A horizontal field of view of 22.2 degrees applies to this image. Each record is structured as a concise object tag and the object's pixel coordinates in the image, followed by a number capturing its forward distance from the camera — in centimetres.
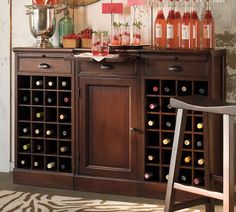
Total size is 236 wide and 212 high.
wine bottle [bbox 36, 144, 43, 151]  490
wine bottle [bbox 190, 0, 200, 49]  448
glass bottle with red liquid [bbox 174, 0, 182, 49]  453
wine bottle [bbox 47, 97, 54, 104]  479
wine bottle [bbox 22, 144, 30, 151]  491
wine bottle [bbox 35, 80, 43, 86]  480
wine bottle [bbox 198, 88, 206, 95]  430
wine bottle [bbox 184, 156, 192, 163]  437
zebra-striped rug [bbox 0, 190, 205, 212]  423
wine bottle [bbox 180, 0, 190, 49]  446
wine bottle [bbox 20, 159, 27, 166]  493
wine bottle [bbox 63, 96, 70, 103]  475
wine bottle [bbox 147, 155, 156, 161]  450
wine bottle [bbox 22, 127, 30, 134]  490
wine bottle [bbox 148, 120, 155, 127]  447
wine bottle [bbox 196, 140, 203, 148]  434
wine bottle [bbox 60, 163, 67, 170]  481
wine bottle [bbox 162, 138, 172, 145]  442
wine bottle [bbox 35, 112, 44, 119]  484
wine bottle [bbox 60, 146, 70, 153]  478
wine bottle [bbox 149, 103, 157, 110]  444
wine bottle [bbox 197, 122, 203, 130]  431
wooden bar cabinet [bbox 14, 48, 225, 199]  436
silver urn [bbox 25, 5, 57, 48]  488
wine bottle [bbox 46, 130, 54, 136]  479
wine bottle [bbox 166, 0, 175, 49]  451
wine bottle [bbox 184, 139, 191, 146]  436
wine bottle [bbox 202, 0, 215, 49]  445
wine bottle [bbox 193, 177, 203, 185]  433
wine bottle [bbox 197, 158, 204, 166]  431
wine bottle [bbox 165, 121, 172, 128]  443
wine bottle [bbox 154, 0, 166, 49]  459
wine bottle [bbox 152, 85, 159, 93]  443
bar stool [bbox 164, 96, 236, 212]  317
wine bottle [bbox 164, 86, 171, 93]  441
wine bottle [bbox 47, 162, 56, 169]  480
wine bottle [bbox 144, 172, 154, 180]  449
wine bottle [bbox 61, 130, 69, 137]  479
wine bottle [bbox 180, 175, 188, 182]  440
